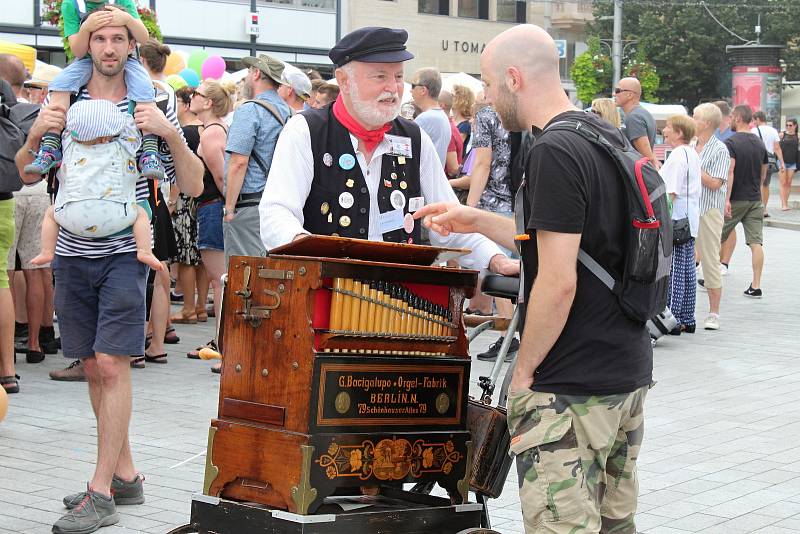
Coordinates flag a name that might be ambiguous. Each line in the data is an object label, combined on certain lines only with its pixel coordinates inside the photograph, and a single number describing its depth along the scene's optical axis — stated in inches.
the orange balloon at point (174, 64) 636.1
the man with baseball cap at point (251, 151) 314.7
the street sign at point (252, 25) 1515.7
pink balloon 709.3
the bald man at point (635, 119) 453.1
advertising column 1229.7
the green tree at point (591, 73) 2060.8
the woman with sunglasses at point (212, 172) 369.1
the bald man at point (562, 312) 132.6
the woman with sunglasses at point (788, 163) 1014.4
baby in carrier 200.2
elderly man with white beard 163.5
